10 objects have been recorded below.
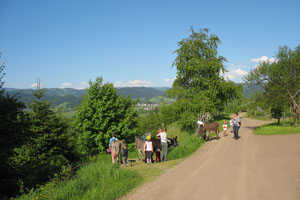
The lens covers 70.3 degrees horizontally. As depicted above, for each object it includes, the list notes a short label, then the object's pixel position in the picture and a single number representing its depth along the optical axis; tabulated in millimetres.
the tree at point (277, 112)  27484
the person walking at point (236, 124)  16016
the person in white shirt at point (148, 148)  12564
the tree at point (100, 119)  26750
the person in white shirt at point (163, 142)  13328
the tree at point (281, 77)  20766
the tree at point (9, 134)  11742
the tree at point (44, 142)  17156
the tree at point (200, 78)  20031
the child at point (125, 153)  12470
